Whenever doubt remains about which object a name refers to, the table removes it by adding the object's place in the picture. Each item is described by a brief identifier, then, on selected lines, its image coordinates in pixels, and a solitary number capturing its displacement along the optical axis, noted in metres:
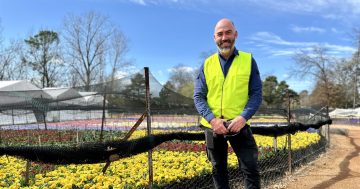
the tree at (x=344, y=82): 58.66
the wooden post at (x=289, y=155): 7.38
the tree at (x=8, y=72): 50.03
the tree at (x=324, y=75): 54.91
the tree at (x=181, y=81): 76.31
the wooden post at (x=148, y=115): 3.96
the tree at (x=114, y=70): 59.16
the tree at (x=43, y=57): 56.06
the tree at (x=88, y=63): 61.47
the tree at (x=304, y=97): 90.18
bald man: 3.23
